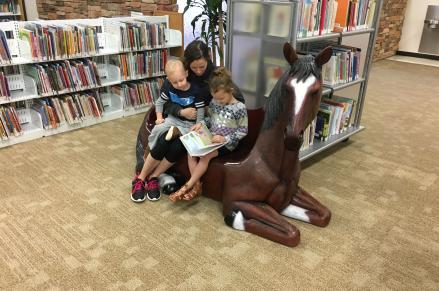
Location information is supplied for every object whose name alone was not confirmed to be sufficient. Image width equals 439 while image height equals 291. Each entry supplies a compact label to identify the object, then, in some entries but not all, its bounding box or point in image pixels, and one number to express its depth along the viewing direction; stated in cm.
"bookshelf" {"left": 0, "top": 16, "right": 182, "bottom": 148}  334
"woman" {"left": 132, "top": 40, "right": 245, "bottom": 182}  244
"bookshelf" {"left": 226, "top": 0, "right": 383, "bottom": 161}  263
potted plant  387
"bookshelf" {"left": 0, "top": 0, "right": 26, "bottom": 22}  641
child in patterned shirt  235
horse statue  196
